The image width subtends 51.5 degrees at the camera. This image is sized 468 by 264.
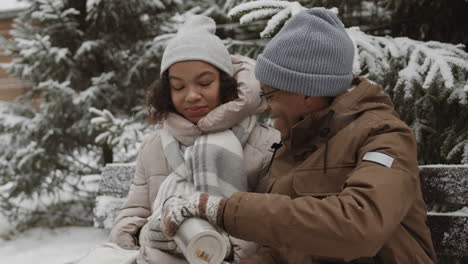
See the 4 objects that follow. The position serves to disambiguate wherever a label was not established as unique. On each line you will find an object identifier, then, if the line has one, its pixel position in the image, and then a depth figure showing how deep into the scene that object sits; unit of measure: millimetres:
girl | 1963
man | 1319
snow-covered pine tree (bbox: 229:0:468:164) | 2605
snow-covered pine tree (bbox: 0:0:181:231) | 5602
